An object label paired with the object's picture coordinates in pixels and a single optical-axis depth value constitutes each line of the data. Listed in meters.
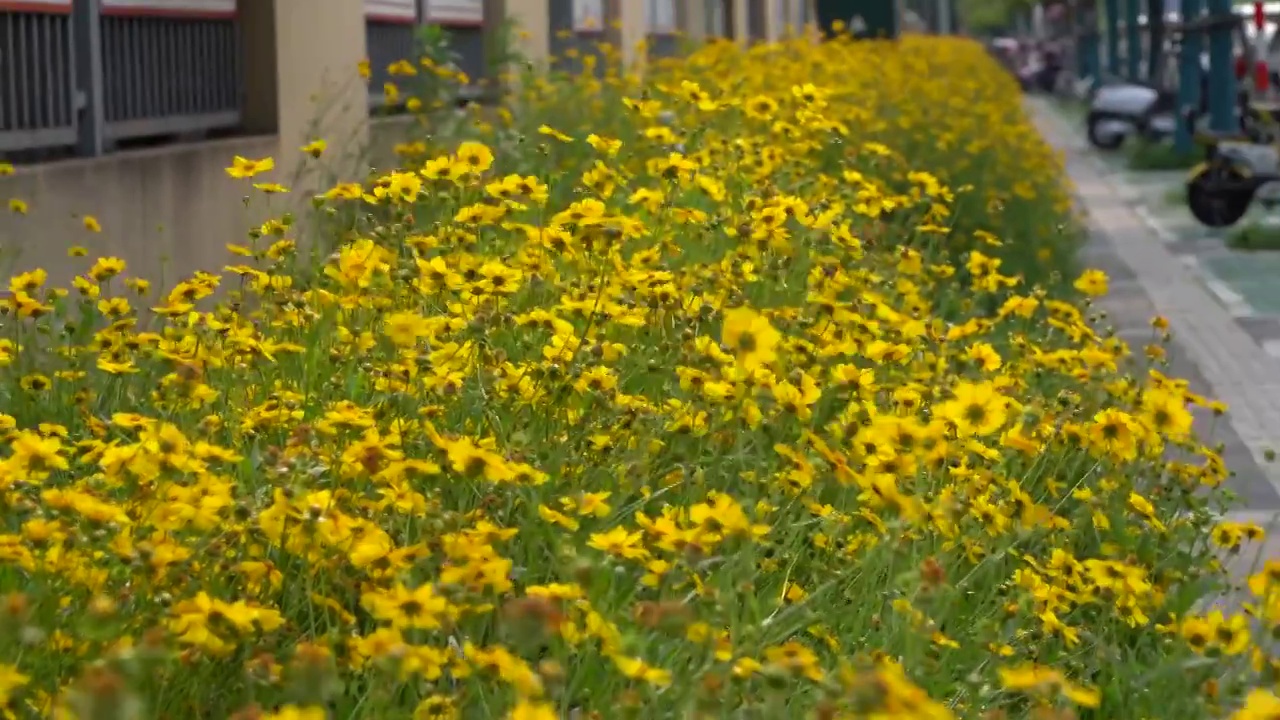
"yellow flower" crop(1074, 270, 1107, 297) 5.51
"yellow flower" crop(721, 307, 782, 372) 3.27
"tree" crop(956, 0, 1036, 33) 93.25
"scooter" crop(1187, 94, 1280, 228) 15.61
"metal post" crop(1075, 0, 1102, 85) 43.75
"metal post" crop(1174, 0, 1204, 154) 22.56
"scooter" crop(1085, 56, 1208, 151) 25.77
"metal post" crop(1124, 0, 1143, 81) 33.34
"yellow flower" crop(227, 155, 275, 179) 4.77
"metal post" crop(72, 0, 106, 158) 7.62
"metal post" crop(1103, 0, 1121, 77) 39.12
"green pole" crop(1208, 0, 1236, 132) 19.55
